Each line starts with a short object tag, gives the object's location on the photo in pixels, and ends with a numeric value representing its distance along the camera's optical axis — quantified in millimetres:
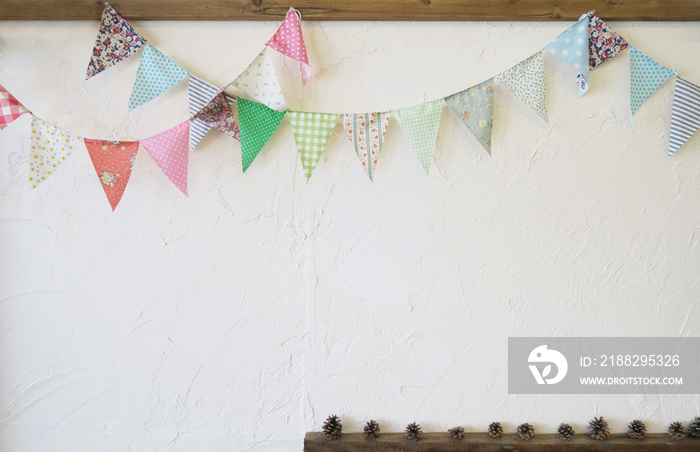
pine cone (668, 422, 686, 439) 1234
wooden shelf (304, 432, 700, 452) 1198
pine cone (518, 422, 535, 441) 1211
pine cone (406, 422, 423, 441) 1206
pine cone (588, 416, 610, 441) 1217
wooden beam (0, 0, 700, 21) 1181
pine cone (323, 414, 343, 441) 1206
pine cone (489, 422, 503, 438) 1217
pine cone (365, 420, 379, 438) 1213
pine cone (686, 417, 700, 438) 1237
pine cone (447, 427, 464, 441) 1211
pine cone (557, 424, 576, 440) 1218
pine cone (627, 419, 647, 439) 1225
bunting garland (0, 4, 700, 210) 1159
